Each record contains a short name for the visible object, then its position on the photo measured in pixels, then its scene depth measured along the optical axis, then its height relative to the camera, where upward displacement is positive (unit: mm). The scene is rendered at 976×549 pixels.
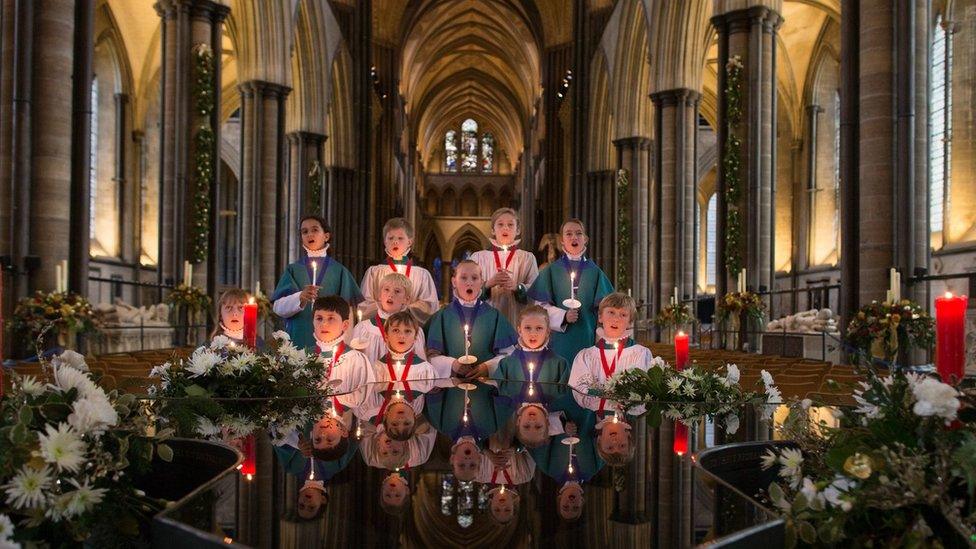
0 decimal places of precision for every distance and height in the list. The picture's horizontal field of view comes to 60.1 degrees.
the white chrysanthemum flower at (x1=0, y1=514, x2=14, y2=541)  1187 -355
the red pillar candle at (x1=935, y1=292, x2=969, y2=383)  1892 -127
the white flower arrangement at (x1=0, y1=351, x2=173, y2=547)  1375 -335
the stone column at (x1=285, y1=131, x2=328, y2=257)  20453 +2611
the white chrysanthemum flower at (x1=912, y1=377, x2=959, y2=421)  1354 -193
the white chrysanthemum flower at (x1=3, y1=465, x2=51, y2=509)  1339 -338
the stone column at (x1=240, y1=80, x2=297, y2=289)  16719 +2006
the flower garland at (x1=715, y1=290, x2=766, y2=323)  12266 -361
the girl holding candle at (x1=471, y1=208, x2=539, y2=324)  6594 +101
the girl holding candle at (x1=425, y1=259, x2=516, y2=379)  5898 -345
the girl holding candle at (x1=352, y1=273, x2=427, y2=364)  5609 -220
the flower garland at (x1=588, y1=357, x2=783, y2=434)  3344 -482
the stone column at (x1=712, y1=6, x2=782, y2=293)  13156 +2390
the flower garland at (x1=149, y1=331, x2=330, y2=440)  2785 -419
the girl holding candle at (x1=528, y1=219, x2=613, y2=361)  6922 -96
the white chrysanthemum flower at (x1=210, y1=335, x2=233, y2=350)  3501 -279
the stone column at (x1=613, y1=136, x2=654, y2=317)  20875 +1773
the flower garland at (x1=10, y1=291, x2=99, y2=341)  8539 -391
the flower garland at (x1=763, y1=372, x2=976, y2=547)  1302 -319
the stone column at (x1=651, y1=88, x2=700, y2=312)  17234 +1949
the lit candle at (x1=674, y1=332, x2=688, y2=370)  3732 -311
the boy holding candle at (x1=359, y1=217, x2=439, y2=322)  6500 +37
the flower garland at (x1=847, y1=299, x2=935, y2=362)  8250 -467
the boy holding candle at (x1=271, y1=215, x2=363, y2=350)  6707 -31
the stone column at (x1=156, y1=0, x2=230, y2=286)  12734 +2243
